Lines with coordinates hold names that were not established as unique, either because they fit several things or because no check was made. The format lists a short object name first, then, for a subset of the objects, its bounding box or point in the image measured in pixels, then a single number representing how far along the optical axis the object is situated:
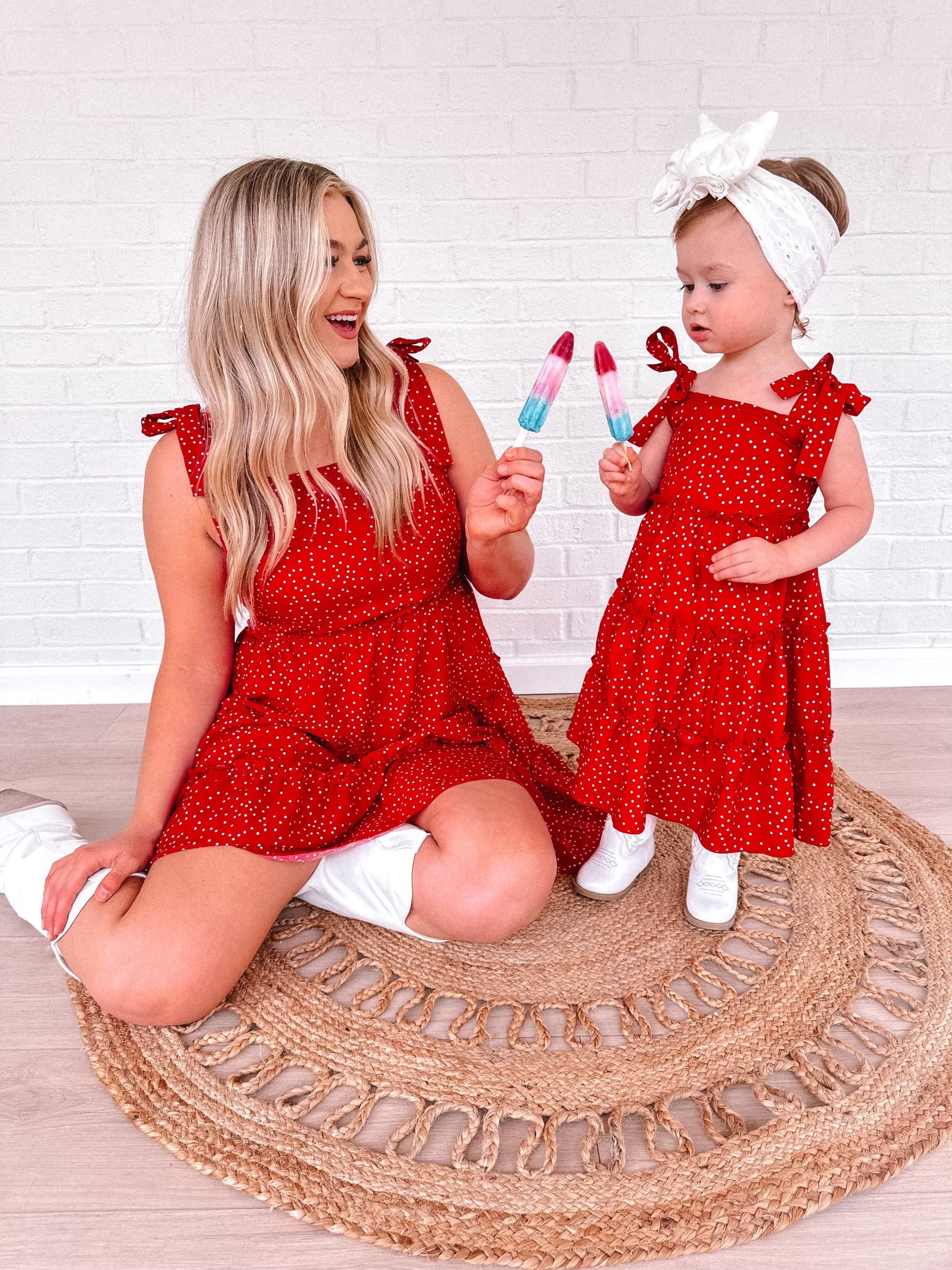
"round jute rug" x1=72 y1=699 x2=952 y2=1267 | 1.08
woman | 1.33
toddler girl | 1.30
